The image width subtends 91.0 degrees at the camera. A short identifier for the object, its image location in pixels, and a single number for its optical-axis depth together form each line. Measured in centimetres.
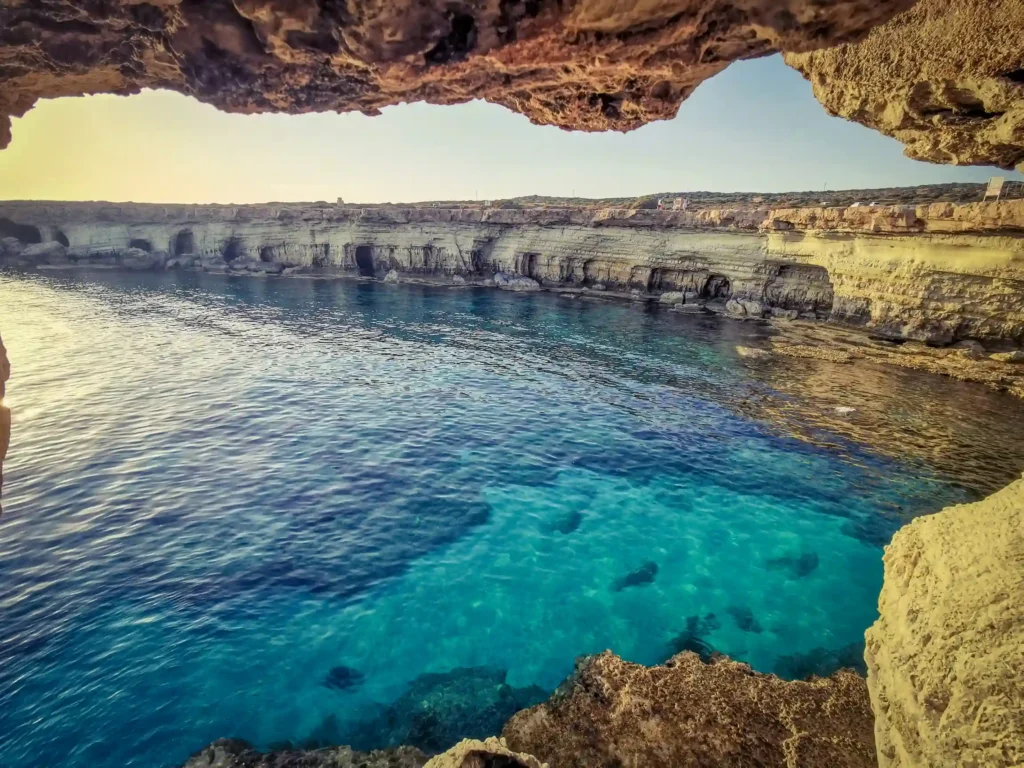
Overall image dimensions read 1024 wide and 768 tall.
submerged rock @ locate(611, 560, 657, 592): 1099
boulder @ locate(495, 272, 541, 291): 4780
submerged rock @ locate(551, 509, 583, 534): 1300
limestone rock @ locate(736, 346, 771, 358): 2689
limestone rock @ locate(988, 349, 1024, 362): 2347
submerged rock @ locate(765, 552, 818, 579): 1148
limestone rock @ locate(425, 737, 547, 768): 500
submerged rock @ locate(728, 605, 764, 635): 976
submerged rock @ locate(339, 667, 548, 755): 746
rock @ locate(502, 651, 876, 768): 643
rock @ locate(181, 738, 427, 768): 668
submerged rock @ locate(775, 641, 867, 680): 863
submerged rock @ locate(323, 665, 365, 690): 848
